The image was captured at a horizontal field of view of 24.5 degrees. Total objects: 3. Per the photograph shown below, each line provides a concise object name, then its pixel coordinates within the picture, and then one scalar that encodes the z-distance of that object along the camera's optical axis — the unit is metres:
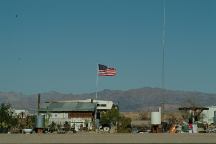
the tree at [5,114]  100.32
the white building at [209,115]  161.85
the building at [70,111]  154.55
